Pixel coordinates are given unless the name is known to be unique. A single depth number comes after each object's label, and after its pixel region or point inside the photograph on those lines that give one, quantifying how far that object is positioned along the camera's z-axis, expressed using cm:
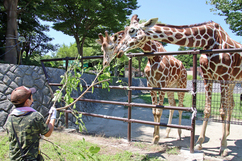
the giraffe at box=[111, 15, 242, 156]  314
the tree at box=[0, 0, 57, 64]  719
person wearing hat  179
